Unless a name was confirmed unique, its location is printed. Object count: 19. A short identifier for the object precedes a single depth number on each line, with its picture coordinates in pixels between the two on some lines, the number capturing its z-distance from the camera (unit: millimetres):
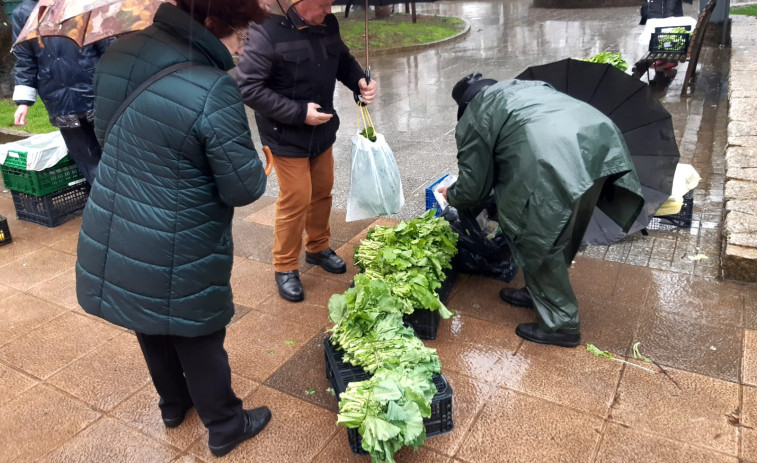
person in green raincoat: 3008
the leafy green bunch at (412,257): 3270
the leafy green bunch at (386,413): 2357
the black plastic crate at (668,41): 8211
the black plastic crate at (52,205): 5457
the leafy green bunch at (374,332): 2762
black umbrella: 3676
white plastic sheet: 5207
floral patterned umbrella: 2342
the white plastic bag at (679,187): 4457
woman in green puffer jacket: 2107
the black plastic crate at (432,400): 2633
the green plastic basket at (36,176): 5316
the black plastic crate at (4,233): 5087
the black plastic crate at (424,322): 3428
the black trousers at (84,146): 5184
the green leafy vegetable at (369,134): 4281
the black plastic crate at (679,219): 4625
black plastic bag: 3951
